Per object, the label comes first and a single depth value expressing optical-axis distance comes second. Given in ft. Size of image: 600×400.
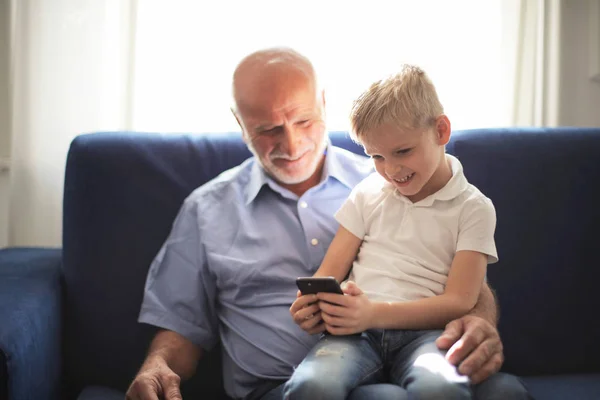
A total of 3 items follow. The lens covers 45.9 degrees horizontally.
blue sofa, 6.39
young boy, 4.91
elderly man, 5.91
